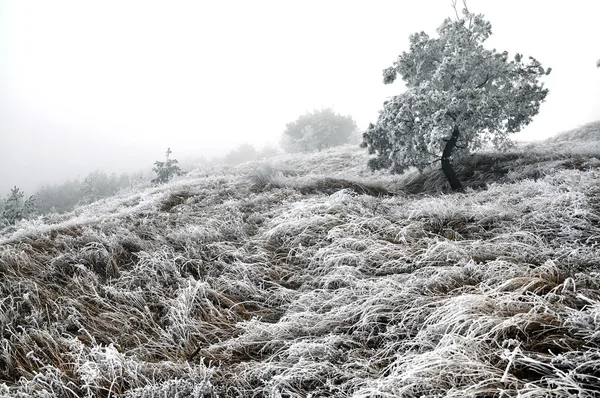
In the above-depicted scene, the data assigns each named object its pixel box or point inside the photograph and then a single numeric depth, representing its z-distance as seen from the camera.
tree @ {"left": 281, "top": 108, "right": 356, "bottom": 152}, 43.22
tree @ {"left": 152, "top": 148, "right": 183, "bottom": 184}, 23.61
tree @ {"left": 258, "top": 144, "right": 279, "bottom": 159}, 59.77
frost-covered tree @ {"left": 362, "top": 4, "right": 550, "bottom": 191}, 10.41
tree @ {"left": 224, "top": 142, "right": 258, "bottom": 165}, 56.97
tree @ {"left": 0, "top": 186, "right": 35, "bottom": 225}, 18.34
